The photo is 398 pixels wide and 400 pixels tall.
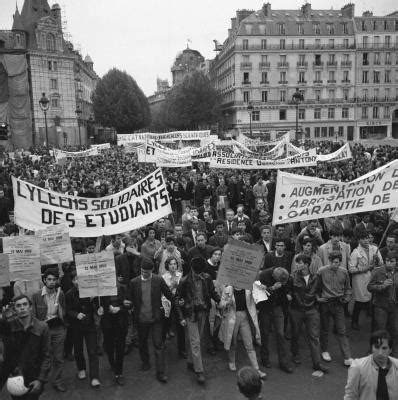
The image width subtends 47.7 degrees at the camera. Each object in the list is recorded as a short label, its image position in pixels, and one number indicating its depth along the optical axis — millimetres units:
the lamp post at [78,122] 66281
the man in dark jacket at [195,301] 6211
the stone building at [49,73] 60156
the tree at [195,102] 67312
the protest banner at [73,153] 24975
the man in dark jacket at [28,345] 4754
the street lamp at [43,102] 25684
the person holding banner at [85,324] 6086
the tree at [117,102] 70312
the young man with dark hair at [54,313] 5914
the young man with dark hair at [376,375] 3725
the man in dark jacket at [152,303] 6246
